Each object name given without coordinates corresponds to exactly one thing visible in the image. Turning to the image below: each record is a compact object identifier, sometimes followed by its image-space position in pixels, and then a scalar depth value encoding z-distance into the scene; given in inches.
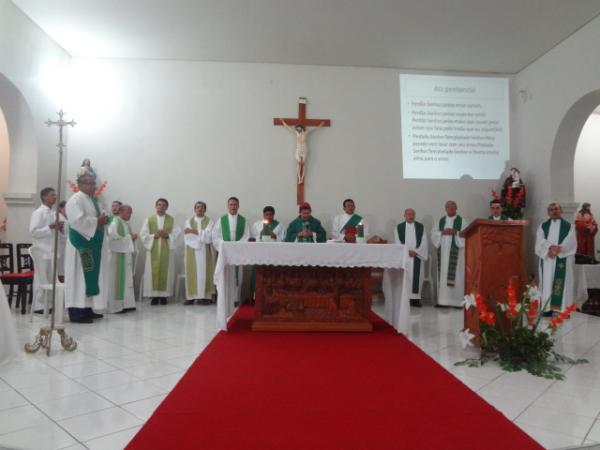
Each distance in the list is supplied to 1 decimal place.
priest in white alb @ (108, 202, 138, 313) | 246.1
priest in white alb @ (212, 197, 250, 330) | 283.6
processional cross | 152.8
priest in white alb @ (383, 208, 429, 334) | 293.9
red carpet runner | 88.4
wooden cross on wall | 315.9
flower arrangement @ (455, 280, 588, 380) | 143.5
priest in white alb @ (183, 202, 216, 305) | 285.0
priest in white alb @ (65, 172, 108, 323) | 206.8
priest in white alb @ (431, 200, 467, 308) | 289.0
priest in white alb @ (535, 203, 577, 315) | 255.8
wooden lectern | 160.1
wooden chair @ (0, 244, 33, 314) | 226.7
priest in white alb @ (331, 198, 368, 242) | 294.7
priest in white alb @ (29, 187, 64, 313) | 224.1
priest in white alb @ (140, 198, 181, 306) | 283.3
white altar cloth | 188.2
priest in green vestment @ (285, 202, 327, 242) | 271.7
